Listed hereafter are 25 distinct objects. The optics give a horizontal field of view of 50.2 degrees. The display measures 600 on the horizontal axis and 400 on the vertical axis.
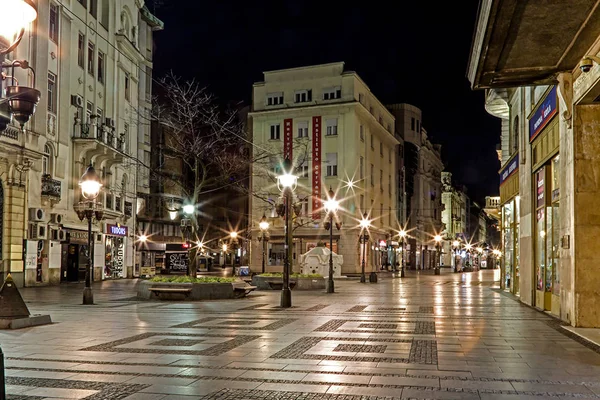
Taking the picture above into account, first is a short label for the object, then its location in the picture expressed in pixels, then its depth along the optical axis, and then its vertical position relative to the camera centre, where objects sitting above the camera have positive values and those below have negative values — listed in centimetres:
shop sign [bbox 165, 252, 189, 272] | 5328 -191
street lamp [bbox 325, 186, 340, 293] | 2777 +123
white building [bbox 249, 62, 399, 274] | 5603 +856
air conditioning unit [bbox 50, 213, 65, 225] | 3284 +104
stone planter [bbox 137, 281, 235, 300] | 2186 -182
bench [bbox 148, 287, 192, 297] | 2167 -174
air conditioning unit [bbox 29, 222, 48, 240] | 3084 +36
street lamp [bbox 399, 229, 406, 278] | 5867 +22
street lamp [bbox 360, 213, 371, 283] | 3891 -148
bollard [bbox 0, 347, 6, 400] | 504 -115
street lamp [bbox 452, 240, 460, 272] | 7603 -39
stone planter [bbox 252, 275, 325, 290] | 2997 -202
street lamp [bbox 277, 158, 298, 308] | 1955 +57
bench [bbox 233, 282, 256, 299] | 2312 -184
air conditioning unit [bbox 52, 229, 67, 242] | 3328 +18
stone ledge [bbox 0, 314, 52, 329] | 1339 -180
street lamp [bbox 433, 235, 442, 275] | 5909 -147
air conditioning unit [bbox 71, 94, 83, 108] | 3525 +765
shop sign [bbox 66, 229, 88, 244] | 3533 +14
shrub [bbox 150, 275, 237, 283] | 2233 -142
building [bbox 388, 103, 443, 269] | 7975 +717
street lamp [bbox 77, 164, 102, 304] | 1928 +110
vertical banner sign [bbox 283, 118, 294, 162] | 5631 +956
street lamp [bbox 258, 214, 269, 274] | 3938 +96
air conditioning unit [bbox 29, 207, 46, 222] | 3058 +116
